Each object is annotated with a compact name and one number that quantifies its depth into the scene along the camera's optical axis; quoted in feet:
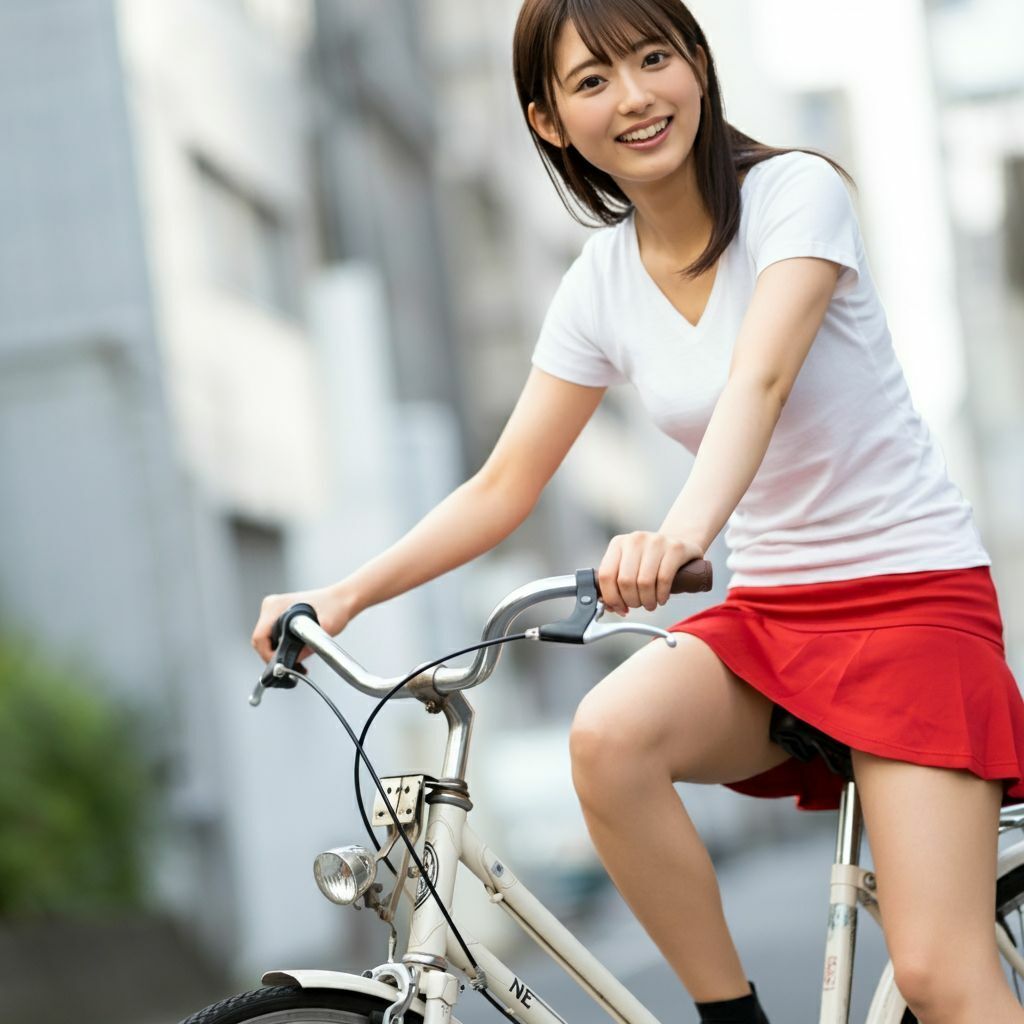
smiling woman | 14.99
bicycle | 14.33
